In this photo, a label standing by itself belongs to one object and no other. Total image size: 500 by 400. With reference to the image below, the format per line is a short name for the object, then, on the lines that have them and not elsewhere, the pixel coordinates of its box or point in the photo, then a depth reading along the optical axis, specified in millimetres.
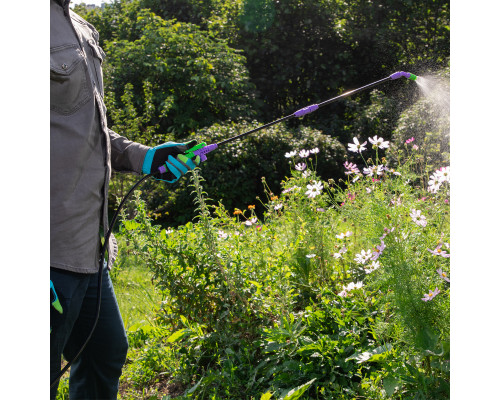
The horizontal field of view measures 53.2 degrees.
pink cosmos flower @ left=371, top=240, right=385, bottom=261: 1975
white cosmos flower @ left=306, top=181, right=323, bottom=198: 2750
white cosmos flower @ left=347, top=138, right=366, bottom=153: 2596
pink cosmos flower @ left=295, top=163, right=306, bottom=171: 2879
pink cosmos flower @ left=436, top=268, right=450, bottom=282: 1904
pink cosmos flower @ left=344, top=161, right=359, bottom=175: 2752
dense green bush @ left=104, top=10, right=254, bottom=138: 6535
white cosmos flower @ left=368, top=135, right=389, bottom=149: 2492
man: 1531
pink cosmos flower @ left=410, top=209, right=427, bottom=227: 2088
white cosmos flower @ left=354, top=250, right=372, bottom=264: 2316
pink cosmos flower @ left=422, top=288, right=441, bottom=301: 1889
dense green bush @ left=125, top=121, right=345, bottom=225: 5512
